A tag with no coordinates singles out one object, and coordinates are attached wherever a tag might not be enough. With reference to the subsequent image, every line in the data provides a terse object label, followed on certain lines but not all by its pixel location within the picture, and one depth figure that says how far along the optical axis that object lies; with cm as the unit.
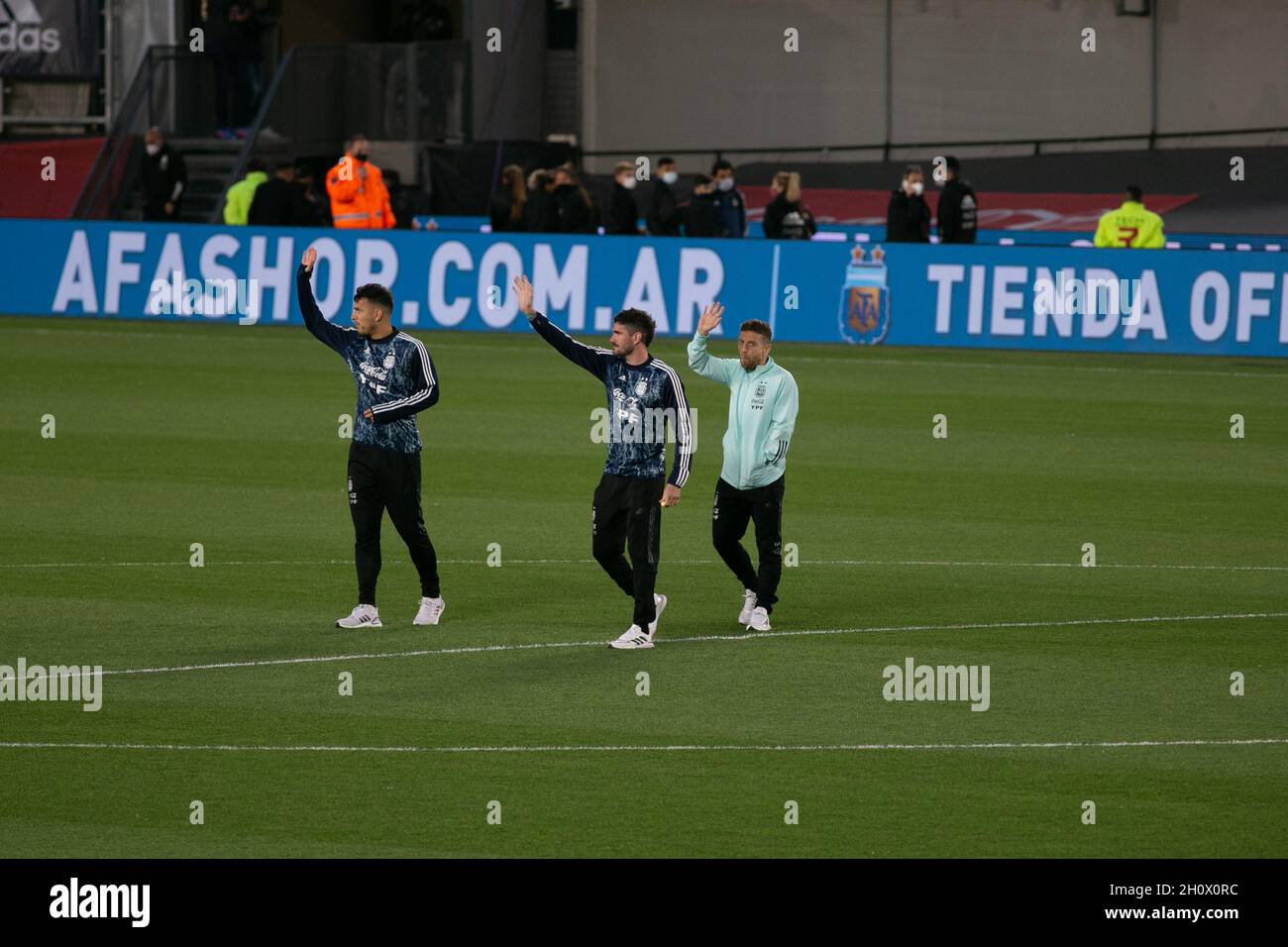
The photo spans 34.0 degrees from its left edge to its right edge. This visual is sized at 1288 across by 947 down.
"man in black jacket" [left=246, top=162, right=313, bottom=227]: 3209
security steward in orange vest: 3112
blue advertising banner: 2711
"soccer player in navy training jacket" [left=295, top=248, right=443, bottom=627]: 1240
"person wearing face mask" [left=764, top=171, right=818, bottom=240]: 3058
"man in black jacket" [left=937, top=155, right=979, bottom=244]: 2998
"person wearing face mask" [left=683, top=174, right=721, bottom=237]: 3159
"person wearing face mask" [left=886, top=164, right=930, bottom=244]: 3050
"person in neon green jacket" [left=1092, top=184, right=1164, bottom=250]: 2988
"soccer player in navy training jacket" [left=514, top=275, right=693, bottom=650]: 1191
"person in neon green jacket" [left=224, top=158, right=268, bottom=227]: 3334
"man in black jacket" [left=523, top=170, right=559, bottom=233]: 3083
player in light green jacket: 1252
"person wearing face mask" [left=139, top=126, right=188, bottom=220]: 3503
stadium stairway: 3788
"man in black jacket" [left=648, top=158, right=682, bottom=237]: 3265
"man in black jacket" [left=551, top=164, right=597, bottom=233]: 3092
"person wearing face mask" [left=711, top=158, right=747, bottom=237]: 3259
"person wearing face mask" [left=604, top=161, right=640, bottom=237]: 3194
